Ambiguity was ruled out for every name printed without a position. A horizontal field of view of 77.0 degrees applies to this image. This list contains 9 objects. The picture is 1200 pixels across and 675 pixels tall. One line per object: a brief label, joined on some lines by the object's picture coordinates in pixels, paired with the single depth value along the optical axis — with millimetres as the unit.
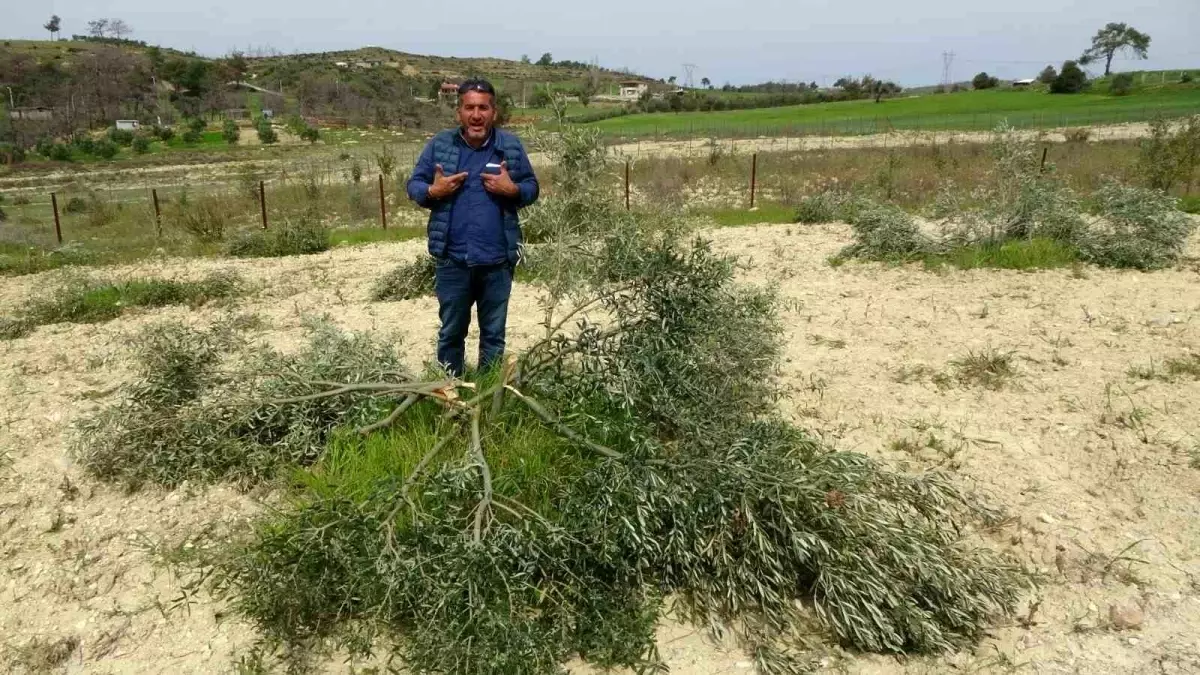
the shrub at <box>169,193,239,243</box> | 11836
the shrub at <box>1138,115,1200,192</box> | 12062
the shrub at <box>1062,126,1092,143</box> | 25005
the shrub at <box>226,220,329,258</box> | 10305
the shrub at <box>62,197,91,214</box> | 17906
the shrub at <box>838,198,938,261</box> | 8469
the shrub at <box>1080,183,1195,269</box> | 7652
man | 3811
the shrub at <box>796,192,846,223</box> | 11242
